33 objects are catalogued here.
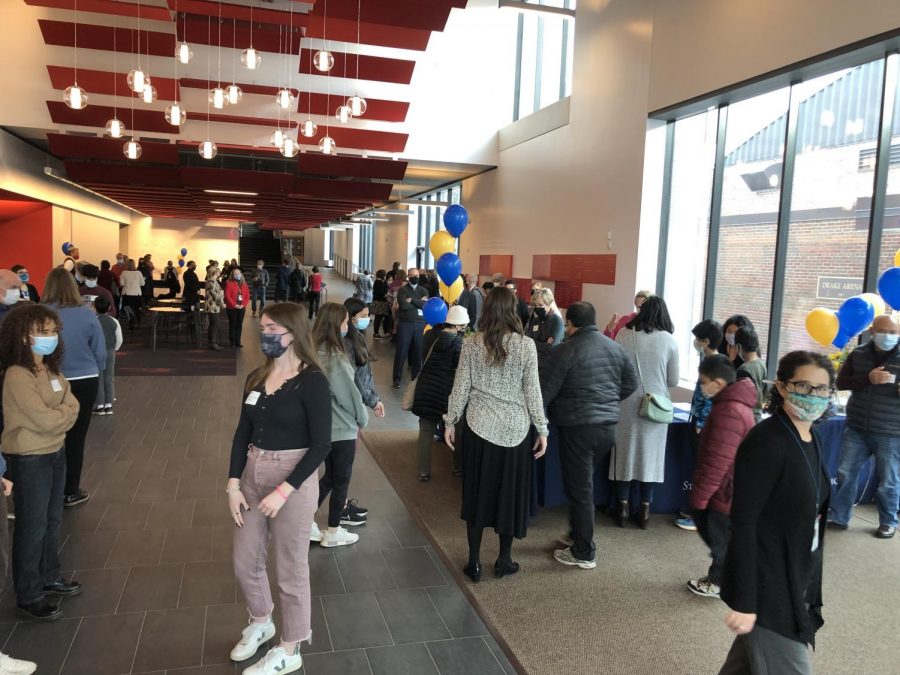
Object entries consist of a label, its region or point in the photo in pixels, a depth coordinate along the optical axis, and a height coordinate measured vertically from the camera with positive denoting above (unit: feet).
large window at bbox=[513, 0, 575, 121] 36.04 +13.10
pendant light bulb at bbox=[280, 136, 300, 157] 24.54 +4.57
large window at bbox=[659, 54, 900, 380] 17.35 +2.71
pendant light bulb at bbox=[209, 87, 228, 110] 22.37 +5.87
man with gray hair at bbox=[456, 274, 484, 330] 26.48 -1.07
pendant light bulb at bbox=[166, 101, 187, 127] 22.49 +5.18
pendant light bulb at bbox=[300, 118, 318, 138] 26.99 +5.84
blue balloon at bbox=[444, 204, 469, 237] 25.45 +2.24
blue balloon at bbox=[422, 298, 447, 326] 20.97 -1.17
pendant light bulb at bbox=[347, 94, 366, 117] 23.26 +5.95
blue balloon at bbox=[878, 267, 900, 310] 14.39 +0.18
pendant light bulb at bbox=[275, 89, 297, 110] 22.31 +5.85
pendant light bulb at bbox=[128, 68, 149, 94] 19.63 +5.53
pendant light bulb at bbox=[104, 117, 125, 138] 24.03 +4.91
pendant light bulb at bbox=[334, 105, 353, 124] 26.68 +6.50
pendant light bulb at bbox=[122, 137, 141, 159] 24.53 +4.23
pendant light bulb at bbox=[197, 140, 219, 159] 24.88 +4.44
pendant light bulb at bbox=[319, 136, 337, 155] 26.27 +5.04
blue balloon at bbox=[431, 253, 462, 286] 25.02 +0.29
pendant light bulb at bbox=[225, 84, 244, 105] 22.02 +5.88
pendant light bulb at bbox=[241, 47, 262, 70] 19.86 +6.44
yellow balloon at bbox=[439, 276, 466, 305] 26.13 -0.65
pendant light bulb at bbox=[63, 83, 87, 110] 19.92 +4.99
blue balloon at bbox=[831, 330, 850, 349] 15.62 -1.15
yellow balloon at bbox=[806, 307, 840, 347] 15.67 -0.83
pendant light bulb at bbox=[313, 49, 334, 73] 20.33 +6.60
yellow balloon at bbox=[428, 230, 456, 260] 26.84 +1.33
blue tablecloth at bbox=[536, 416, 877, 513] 14.47 -4.25
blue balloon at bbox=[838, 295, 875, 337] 15.11 -0.52
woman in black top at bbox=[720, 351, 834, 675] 5.87 -2.19
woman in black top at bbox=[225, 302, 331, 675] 7.95 -2.45
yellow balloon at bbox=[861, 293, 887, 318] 15.33 -0.19
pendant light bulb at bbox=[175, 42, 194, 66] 21.42 +7.02
